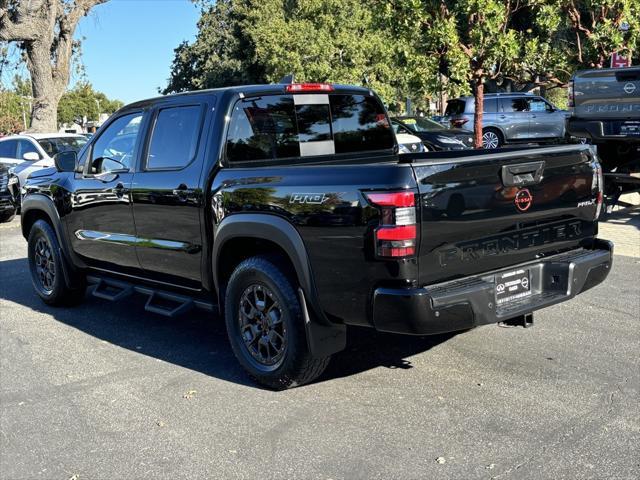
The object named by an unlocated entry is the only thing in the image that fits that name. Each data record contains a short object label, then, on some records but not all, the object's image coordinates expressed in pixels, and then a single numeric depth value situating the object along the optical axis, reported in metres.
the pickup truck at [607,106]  9.48
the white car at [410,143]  15.79
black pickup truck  3.67
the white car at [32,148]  14.57
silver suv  20.89
